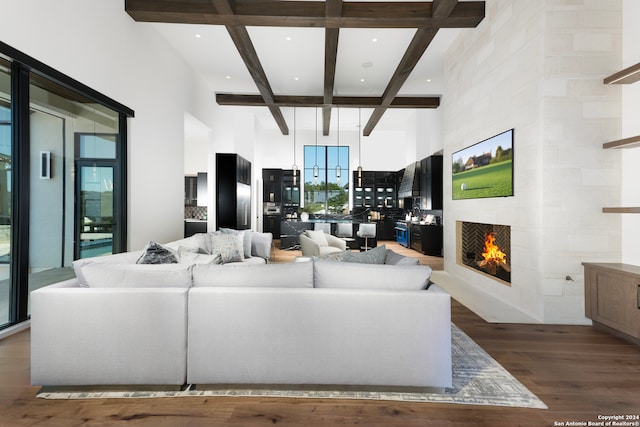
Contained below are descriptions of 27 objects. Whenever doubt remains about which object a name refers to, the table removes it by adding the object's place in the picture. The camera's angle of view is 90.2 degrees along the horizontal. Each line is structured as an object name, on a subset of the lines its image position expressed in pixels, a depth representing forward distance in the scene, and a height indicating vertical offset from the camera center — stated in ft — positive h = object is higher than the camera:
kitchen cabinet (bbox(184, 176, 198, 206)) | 32.45 +2.47
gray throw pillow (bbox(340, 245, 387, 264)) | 8.08 -1.08
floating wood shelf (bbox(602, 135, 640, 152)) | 8.95 +2.12
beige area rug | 6.13 -3.54
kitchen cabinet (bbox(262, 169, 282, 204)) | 36.70 +3.38
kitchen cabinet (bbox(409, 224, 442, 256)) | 25.90 -2.02
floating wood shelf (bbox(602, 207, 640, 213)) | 8.96 +0.14
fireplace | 13.18 -1.58
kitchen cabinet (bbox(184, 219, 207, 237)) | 26.11 -1.06
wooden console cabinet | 8.52 -2.39
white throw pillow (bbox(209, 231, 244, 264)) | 13.67 -1.42
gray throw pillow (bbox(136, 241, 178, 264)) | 8.49 -1.13
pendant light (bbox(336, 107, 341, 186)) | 37.88 +5.99
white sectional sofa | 6.18 -2.39
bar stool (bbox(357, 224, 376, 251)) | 24.11 -1.27
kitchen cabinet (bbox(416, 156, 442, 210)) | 24.72 +2.51
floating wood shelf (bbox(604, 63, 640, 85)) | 9.04 +4.13
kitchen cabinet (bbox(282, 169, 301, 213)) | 37.14 +2.50
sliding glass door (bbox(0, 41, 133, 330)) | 9.04 +1.26
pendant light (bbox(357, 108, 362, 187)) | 31.62 +8.21
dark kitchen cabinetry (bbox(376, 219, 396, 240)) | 36.37 -1.56
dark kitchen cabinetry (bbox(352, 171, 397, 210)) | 37.47 +2.76
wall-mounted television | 12.10 +1.97
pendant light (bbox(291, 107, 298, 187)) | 30.63 +8.50
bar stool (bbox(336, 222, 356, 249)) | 25.39 -1.25
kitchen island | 25.79 -1.25
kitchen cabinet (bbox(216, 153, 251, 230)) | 24.09 +1.77
